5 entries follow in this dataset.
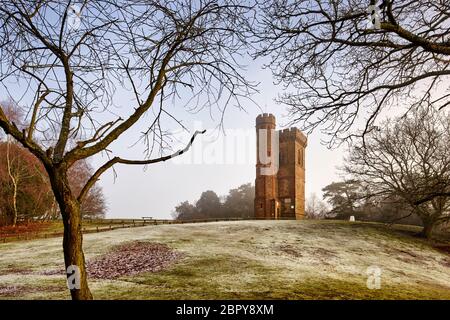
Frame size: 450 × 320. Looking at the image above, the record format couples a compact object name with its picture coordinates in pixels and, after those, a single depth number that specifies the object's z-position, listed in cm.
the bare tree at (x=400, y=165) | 2823
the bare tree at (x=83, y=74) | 529
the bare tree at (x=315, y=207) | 9818
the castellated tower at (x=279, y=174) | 5703
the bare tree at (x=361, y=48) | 662
